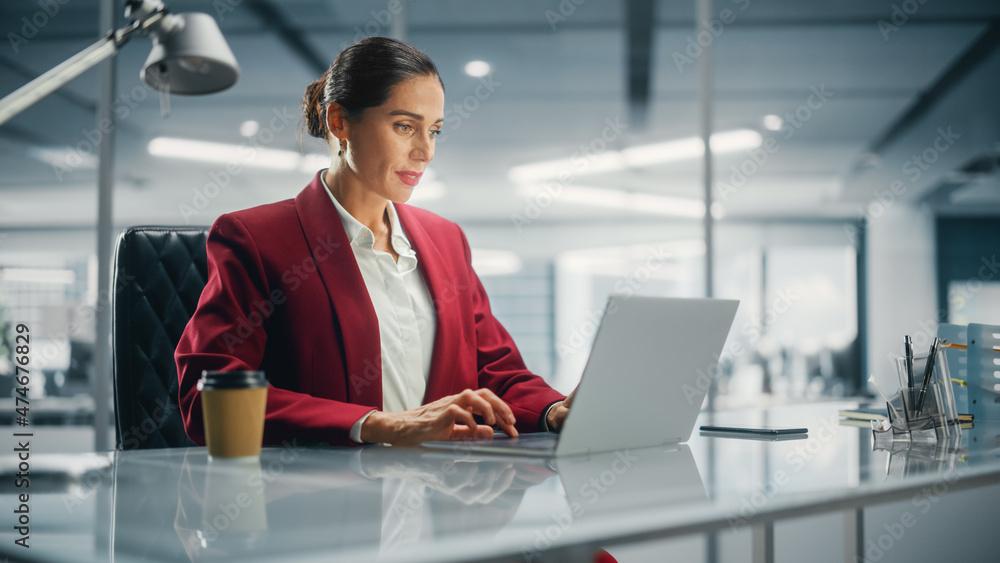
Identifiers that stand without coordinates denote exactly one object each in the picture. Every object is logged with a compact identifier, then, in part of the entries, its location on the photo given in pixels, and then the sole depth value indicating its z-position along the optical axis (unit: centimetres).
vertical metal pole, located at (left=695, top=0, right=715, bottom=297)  345
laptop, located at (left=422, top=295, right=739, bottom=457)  95
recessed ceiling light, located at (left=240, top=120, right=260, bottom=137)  322
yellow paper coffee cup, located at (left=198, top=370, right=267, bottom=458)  96
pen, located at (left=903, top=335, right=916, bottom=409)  127
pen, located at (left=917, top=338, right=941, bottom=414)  125
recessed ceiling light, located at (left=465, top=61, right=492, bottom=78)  347
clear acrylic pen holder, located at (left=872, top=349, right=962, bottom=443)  124
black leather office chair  154
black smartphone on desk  131
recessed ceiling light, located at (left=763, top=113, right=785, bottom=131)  363
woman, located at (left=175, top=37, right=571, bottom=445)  116
